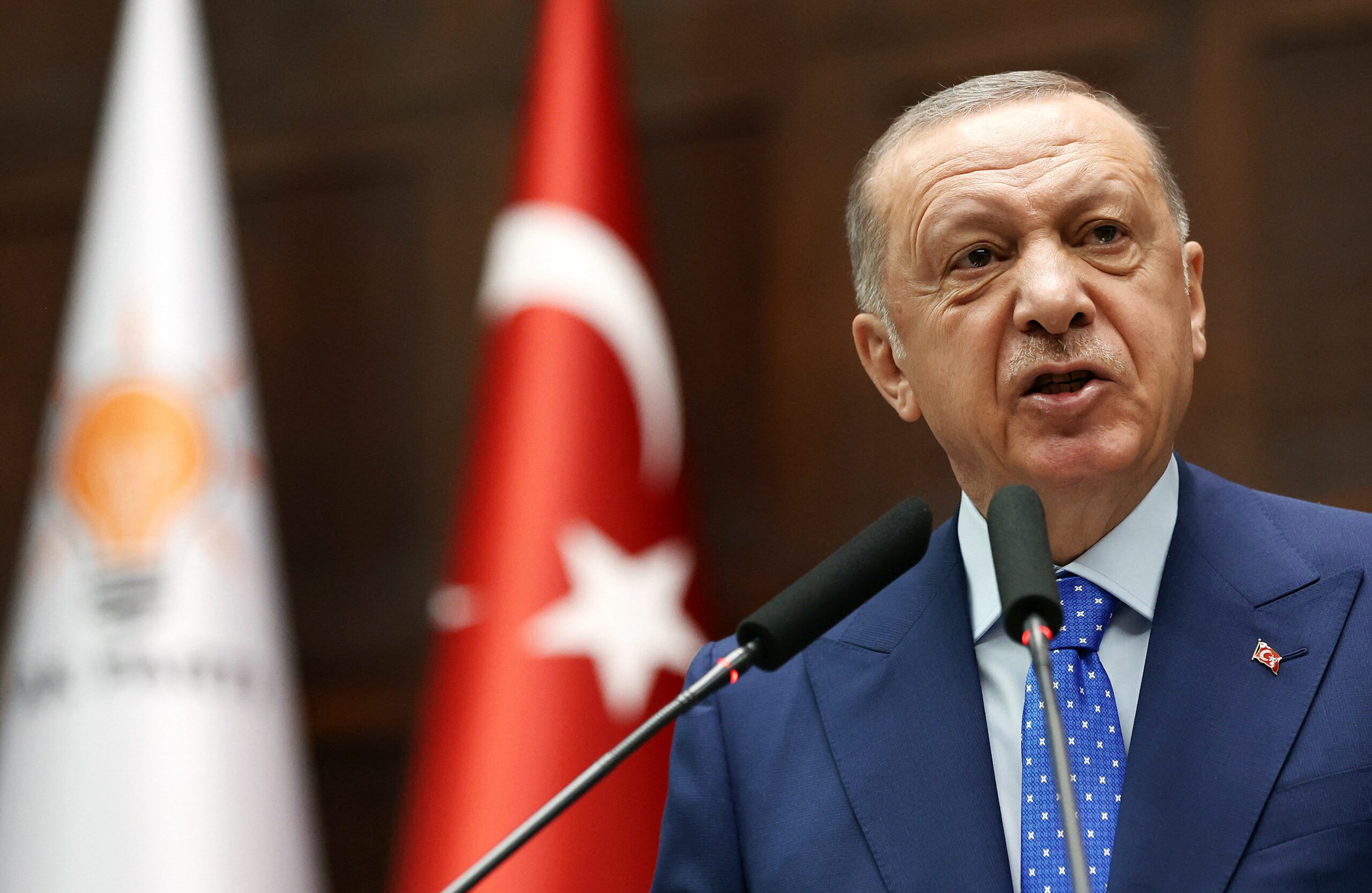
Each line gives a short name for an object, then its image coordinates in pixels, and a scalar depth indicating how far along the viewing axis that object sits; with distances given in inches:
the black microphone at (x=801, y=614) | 140.3
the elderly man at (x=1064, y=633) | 144.4
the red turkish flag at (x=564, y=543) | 167.1
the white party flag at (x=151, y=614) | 168.7
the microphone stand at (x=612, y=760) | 140.0
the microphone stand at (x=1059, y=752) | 137.3
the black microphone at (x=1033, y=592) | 138.3
